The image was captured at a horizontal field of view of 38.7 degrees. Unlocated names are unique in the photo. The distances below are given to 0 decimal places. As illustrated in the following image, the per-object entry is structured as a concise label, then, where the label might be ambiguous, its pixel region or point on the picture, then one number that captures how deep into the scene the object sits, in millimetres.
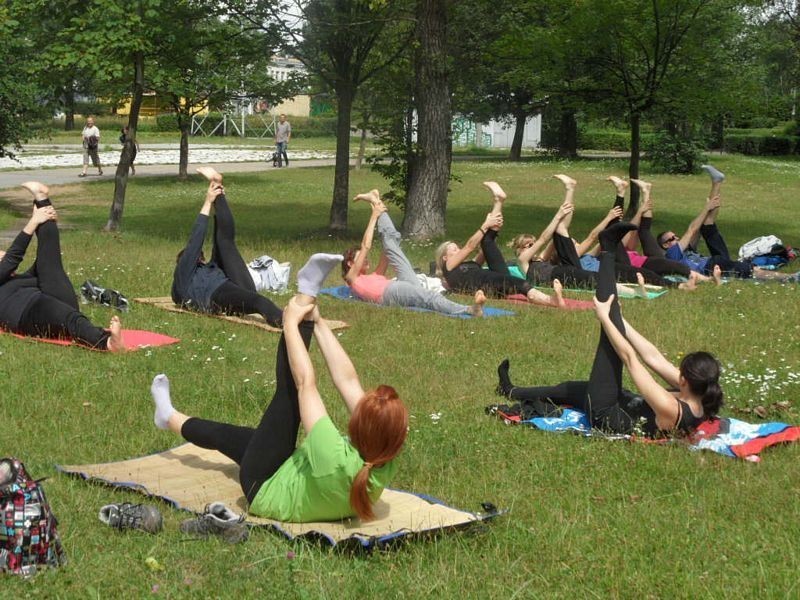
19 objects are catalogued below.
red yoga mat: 10195
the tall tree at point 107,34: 16969
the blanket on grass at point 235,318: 11225
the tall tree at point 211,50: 18844
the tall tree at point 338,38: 19344
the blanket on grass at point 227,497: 5488
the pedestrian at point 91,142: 32850
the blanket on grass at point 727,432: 7043
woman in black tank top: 7168
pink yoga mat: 12695
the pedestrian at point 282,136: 40469
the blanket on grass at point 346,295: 12316
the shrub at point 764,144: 50500
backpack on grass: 4871
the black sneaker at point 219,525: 5441
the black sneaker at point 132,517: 5602
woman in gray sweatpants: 12508
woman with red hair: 5270
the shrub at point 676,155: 39188
